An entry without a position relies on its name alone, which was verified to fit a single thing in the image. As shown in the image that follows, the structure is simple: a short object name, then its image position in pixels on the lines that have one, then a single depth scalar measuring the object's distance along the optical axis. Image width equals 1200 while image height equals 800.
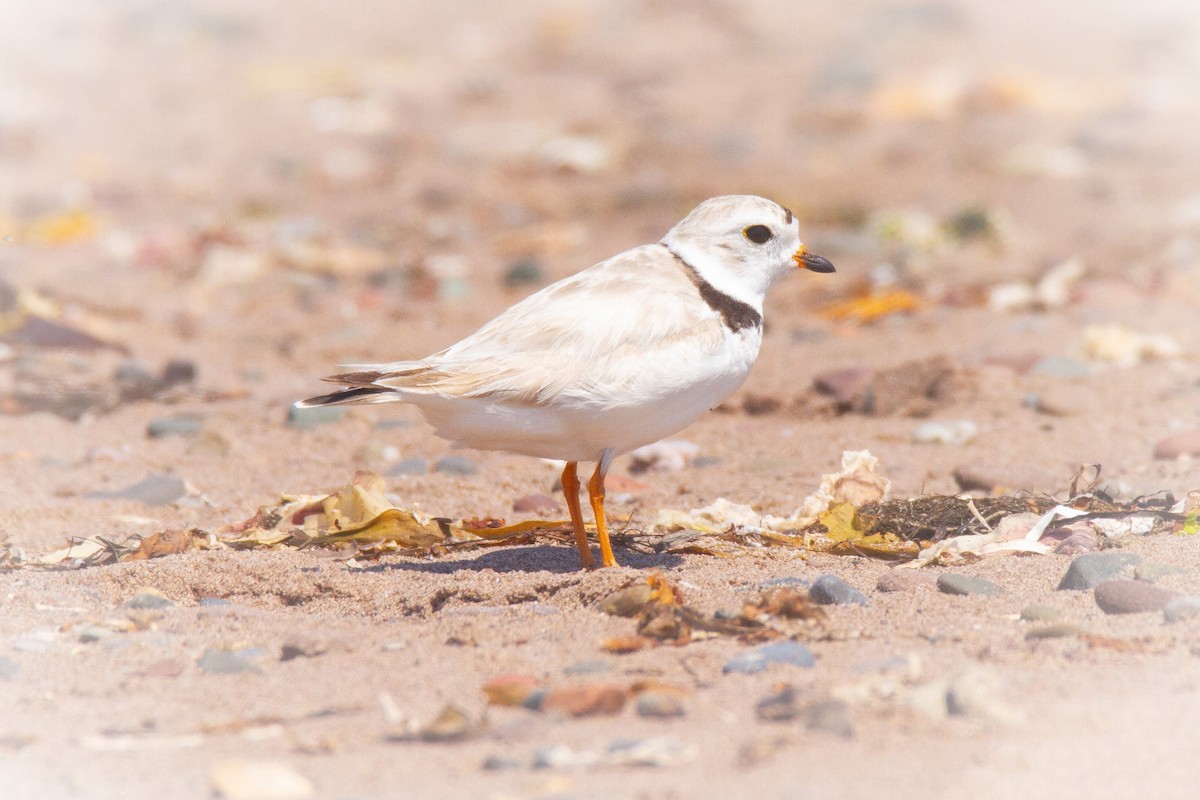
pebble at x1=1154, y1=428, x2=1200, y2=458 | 11.77
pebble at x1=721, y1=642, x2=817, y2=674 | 7.07
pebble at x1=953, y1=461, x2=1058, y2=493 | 11.37
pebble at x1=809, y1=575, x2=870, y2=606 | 8.13
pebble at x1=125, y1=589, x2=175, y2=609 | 8.52
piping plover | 8.76
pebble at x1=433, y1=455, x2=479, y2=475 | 12.55
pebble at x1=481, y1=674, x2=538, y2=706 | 6.74
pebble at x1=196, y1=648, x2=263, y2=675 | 7.39
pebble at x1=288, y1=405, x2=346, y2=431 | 14.15
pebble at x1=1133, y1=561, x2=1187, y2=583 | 8.26
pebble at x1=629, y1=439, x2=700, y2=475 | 12.75
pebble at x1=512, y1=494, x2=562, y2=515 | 11.47
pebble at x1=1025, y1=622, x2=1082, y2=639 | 7.35
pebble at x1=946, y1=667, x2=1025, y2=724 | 6.25
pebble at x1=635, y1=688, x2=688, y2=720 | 6.48
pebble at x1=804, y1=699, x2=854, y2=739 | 6.16
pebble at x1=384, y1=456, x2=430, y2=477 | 12.48
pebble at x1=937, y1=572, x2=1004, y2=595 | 8.32
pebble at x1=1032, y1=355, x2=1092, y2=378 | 14.58
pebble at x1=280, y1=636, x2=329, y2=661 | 7.58
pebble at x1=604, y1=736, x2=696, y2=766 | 5.99
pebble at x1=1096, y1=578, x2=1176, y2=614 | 7.72
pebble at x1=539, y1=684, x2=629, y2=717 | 6.56
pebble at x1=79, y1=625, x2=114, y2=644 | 7.86
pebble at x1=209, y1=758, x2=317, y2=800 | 5.83
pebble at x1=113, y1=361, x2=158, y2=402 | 15.51
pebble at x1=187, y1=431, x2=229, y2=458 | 13.32
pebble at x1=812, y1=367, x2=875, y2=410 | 14.27
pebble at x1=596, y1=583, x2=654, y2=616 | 8.01
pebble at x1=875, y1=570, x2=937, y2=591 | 8.49
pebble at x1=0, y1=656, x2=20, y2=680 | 7.35
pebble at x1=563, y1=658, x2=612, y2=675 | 7.14
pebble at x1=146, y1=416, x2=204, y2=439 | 13.96
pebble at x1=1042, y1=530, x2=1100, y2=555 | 9.13
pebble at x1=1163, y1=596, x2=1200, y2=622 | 7.50
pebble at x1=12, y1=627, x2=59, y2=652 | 7.75
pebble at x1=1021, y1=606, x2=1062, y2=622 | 7.69
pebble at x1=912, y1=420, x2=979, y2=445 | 13.01
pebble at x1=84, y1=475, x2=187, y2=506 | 11.74
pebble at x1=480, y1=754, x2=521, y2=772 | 6.02
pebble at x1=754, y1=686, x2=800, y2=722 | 6.37
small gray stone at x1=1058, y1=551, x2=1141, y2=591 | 8.27
